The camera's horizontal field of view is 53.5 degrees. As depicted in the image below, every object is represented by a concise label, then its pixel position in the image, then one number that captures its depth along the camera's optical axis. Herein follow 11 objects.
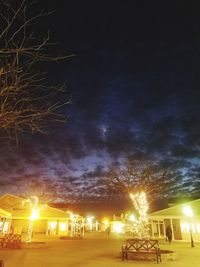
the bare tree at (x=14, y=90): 3.69
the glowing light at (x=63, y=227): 33.43
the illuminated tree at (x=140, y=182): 16.74
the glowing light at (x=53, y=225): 33.21
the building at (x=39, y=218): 32.46
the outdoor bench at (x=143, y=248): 9.75
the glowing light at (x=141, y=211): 12.25
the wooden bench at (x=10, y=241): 14.60
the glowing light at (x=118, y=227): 48.29
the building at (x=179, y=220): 21.22
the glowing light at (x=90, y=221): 51.28
